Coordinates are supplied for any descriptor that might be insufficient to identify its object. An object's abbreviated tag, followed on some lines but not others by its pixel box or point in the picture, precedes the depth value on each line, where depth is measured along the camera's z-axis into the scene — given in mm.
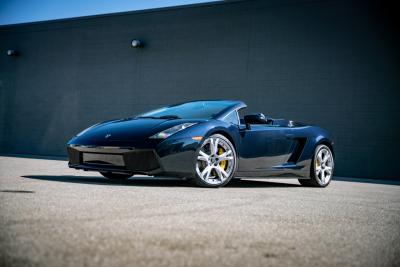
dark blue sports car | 5848
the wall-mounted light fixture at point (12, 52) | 19938
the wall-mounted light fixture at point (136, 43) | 16641
